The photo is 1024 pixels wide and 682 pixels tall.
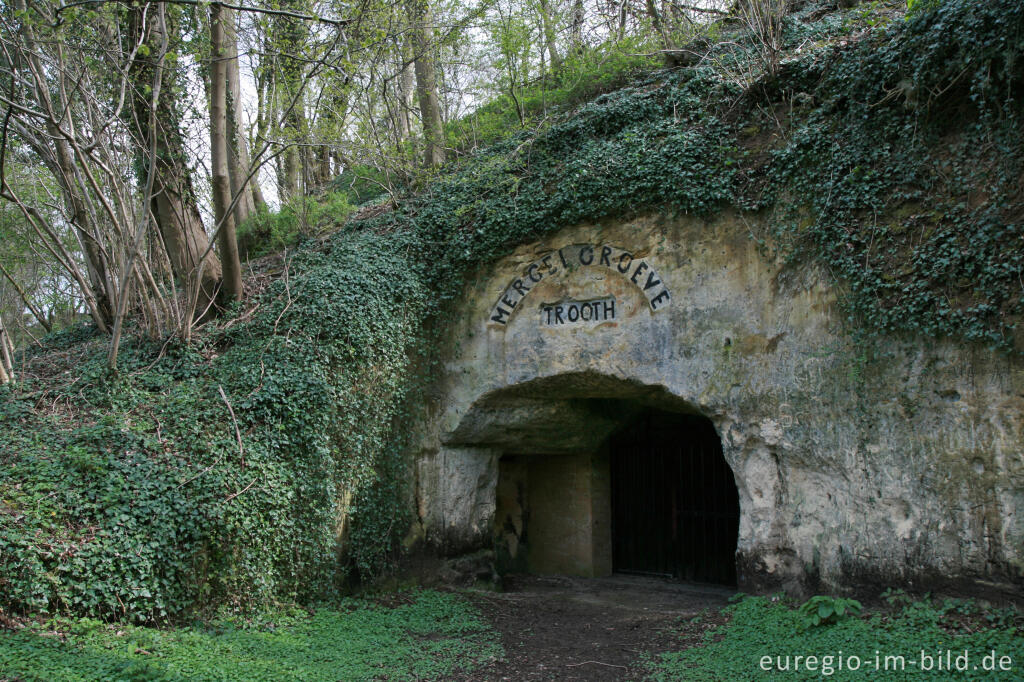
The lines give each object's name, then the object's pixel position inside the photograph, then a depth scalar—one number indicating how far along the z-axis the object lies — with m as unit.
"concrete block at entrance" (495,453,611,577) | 8.73
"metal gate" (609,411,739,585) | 8.37
